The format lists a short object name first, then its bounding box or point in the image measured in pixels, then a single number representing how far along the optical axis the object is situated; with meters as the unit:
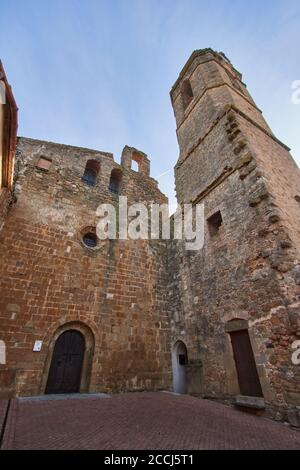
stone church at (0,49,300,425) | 5.14
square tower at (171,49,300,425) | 4.71
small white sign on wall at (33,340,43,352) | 6.09
